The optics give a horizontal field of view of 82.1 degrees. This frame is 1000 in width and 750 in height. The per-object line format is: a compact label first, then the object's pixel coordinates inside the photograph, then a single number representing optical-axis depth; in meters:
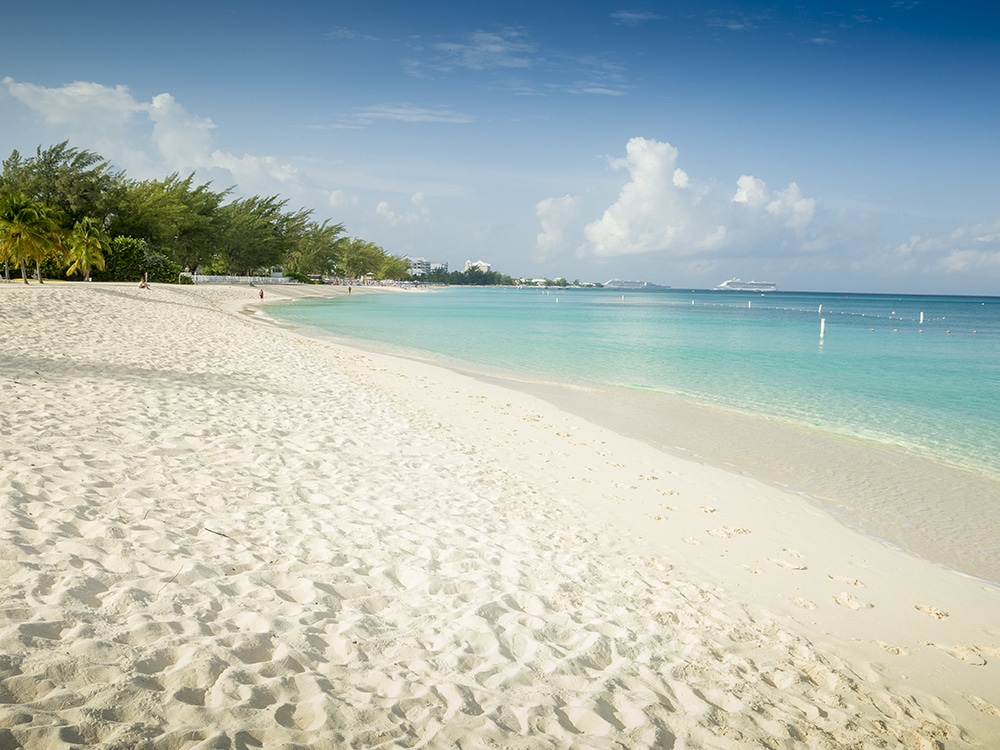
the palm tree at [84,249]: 44.28
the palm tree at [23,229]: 33.16
